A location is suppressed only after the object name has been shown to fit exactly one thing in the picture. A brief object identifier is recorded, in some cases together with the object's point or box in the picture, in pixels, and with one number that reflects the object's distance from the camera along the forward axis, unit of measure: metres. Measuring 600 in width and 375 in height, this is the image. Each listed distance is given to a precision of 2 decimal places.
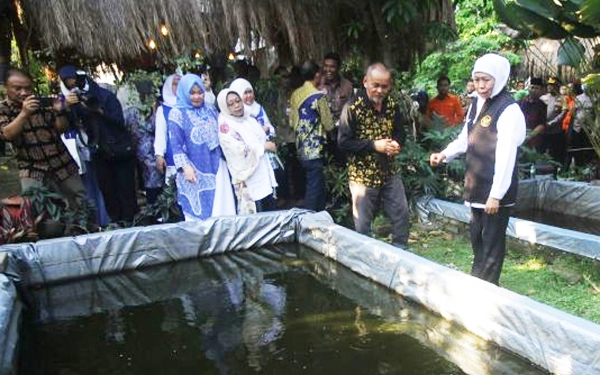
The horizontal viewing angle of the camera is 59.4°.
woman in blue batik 4.68
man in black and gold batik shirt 4.07
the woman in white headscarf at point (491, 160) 3.05
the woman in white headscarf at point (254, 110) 4.96
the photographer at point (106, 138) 4.92
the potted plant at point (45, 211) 4.54
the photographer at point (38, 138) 4.38
